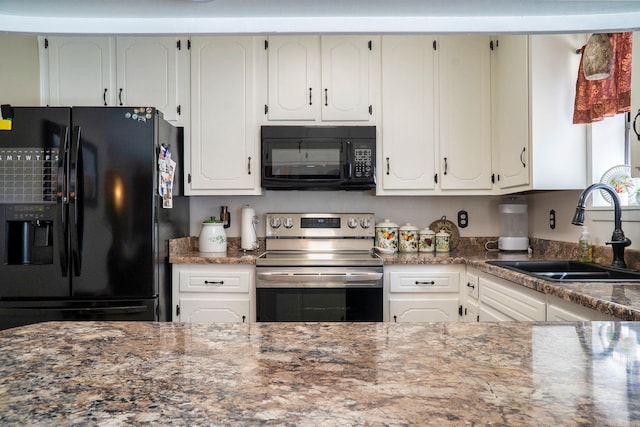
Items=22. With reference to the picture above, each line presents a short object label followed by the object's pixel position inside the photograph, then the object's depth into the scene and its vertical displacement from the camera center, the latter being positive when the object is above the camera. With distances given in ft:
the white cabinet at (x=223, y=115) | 9.38 +2.16
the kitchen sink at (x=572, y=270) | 5.93 -0.91
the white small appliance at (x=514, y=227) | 9.56 -0.33
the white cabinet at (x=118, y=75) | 9.40 +3.07
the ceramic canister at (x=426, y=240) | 9.87 -0.62
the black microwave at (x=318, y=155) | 9.28 +1.26
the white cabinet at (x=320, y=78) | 9.42 +2.98
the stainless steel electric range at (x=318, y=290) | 8.20 -1.46
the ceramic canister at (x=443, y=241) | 9.86 -0.64
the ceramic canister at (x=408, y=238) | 9.89 -0.57
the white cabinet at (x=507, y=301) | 5.72 -1.32
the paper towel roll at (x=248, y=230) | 9.83 -0.36
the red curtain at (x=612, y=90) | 6.48 +1.94
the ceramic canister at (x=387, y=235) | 9.84 -0.50
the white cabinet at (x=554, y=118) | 7.54 +1.65
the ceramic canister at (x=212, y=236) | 9.55 -0.49
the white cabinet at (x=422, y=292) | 8.52 -1.58
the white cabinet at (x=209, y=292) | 8.54 -1.55
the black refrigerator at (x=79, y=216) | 7.66 -0.01
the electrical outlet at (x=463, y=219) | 10.43 -0.15
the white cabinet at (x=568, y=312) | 4.51 -1.11
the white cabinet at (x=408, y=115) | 9.42 +2.15
